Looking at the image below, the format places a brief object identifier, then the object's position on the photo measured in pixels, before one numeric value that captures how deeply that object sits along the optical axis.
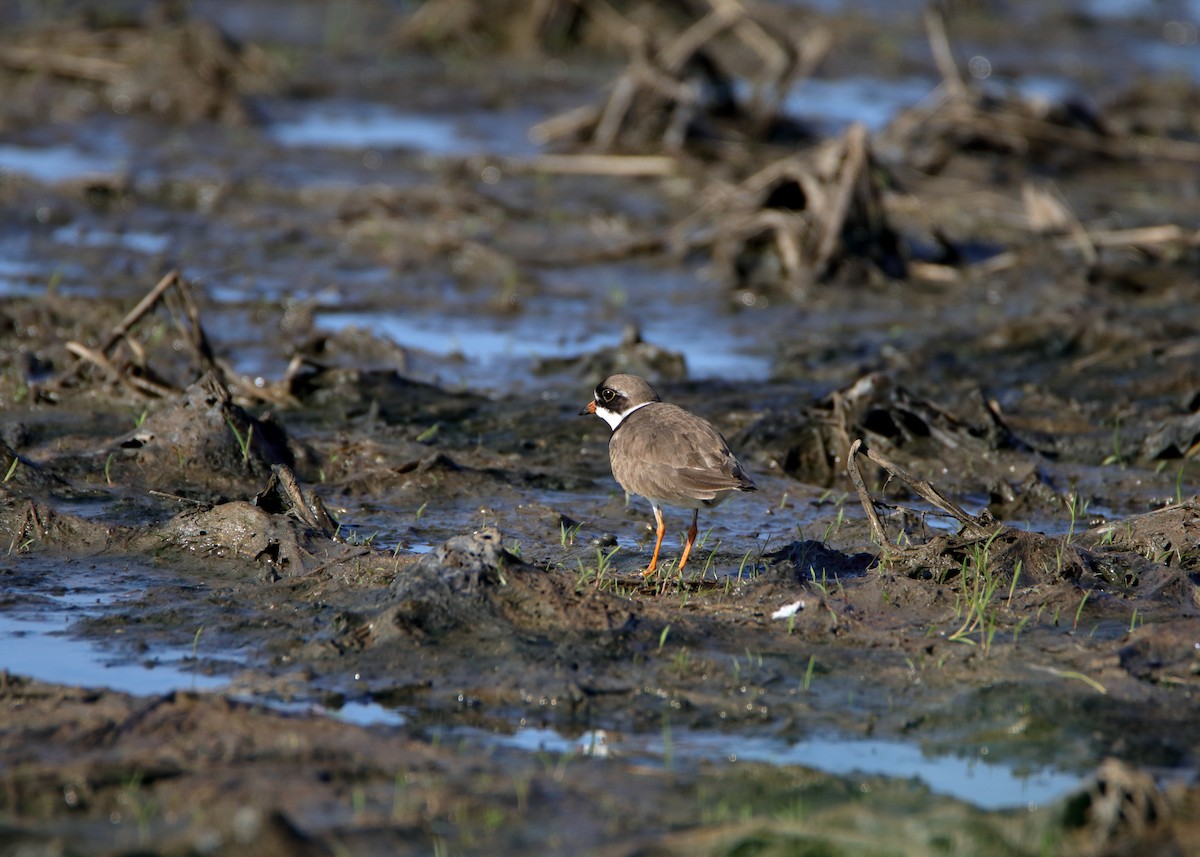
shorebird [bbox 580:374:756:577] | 13.03
